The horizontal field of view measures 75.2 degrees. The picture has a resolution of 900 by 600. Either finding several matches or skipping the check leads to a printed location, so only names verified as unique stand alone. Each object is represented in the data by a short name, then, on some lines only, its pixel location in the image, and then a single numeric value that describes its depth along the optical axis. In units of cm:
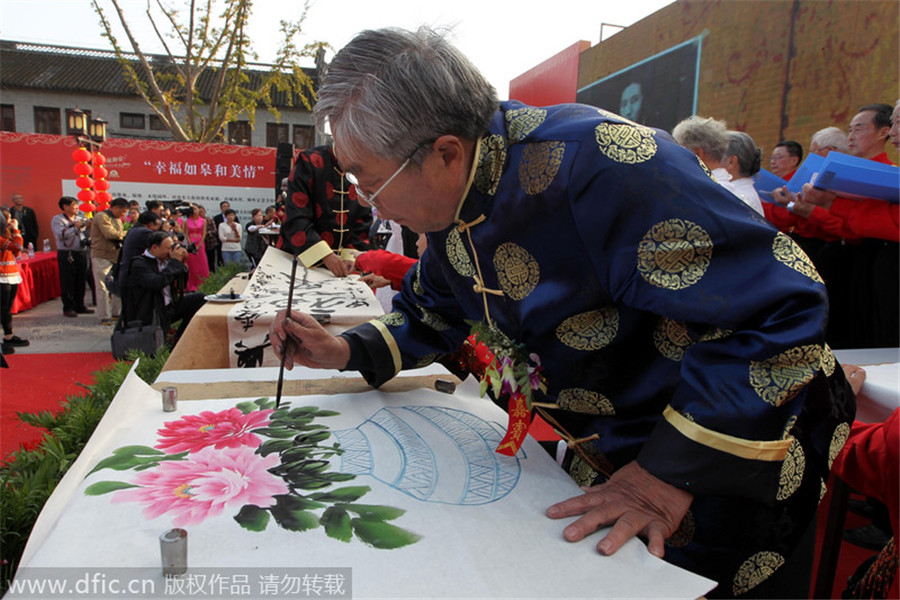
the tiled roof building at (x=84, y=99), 2173
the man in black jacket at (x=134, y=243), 537
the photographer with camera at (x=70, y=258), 781
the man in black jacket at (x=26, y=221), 996
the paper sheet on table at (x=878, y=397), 150
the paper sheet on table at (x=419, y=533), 69
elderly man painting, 80
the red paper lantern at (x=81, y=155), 976
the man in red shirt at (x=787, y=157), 418
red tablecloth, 783
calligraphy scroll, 212
